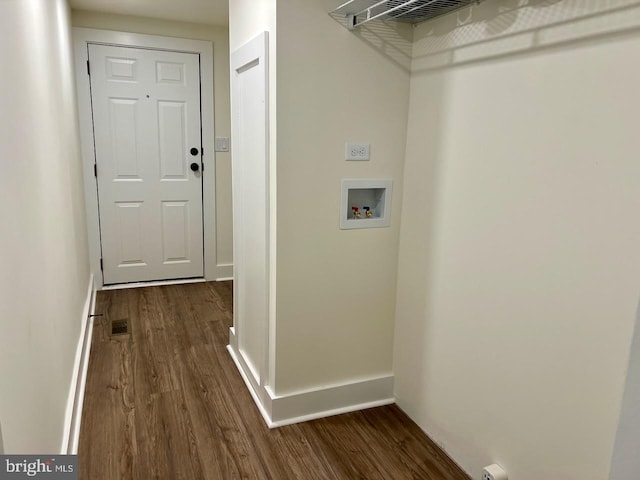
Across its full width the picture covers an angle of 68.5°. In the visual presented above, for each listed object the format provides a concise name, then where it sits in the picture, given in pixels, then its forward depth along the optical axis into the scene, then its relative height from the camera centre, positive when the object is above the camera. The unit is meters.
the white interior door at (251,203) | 2.18 -0.28
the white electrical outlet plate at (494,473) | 1.75 -1.17
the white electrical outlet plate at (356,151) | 2.15 +0.00
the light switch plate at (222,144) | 4.30 +0.03
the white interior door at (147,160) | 3.94 -0.13
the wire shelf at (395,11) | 1.81 +0.58
